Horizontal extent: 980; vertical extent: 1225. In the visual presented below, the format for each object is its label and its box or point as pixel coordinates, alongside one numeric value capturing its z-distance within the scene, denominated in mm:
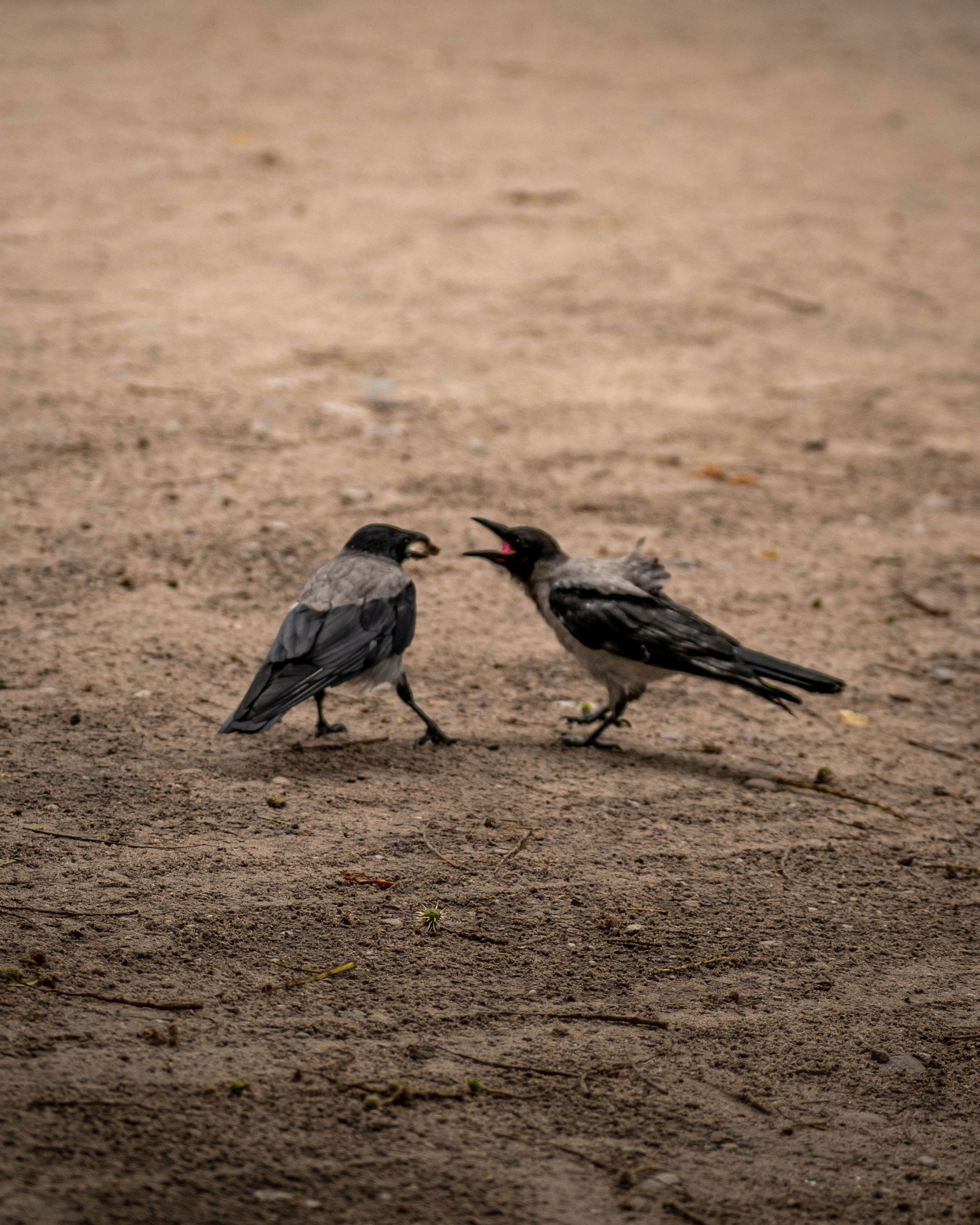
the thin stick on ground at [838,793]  8445
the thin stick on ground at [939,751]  9203
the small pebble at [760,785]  8672
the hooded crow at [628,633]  8937
